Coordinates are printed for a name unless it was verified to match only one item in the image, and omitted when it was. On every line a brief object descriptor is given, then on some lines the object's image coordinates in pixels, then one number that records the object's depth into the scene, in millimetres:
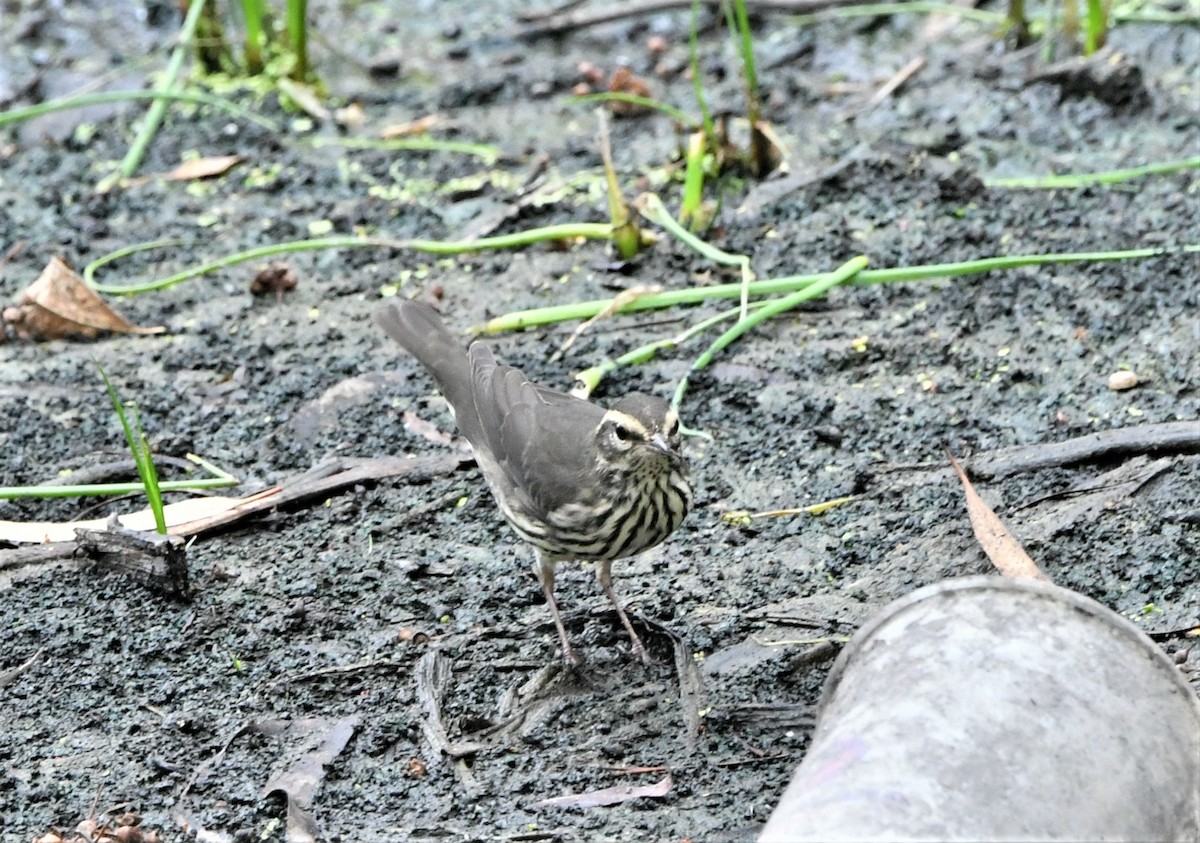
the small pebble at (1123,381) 11352
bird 9164
